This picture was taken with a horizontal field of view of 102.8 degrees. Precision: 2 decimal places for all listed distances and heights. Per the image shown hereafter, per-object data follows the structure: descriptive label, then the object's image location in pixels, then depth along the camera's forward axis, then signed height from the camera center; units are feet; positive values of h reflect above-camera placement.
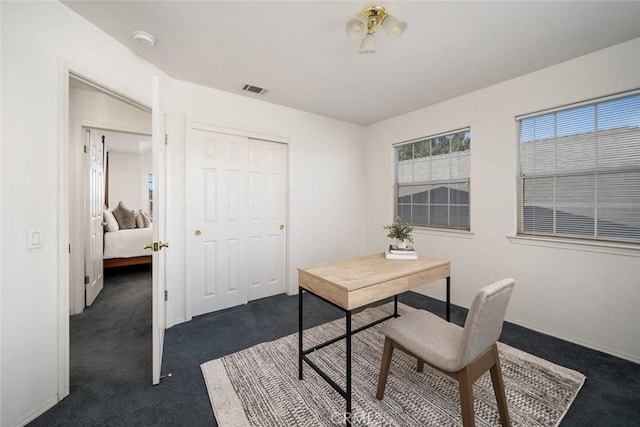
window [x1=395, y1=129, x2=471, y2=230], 10.23 +1.41
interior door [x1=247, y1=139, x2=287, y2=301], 10.60 -0.22
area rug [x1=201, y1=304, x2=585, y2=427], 4.86 -3.88
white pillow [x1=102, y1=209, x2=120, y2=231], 14.46 -0.60
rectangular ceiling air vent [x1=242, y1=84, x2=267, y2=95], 9.16 +4.53
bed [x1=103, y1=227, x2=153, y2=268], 13.85 -1.98
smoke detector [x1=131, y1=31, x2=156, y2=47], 6.27 +4.35
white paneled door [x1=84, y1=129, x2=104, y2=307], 9.80 -0.38
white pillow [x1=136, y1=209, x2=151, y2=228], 16.44 -0.56
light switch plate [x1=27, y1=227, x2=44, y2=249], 4.83 -0.51
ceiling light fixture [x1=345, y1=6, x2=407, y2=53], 5.38 +4.04
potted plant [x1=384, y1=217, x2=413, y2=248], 7.30 -0.59
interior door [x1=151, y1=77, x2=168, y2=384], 5.74 -1.03
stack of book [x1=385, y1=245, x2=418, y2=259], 7.04 -1.15
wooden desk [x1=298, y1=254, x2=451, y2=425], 4.80 -1.45
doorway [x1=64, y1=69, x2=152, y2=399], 9.08 +2.19
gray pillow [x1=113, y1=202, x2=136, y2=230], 15.65 -0.34
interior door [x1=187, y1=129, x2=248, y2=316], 9.12 -0.34
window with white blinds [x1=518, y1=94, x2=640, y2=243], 6.83 +1.20
